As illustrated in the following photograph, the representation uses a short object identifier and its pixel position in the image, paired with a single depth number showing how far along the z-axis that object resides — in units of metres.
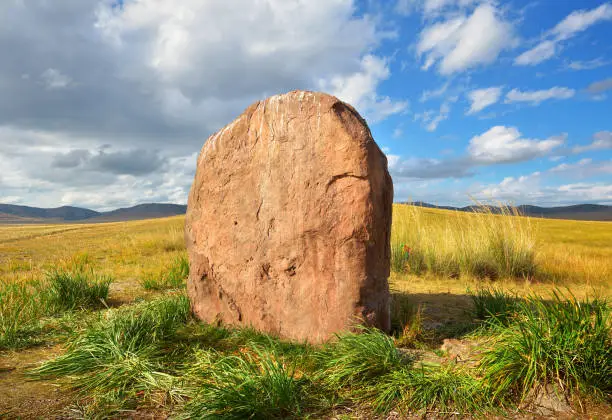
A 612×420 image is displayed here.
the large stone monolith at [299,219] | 3.88
